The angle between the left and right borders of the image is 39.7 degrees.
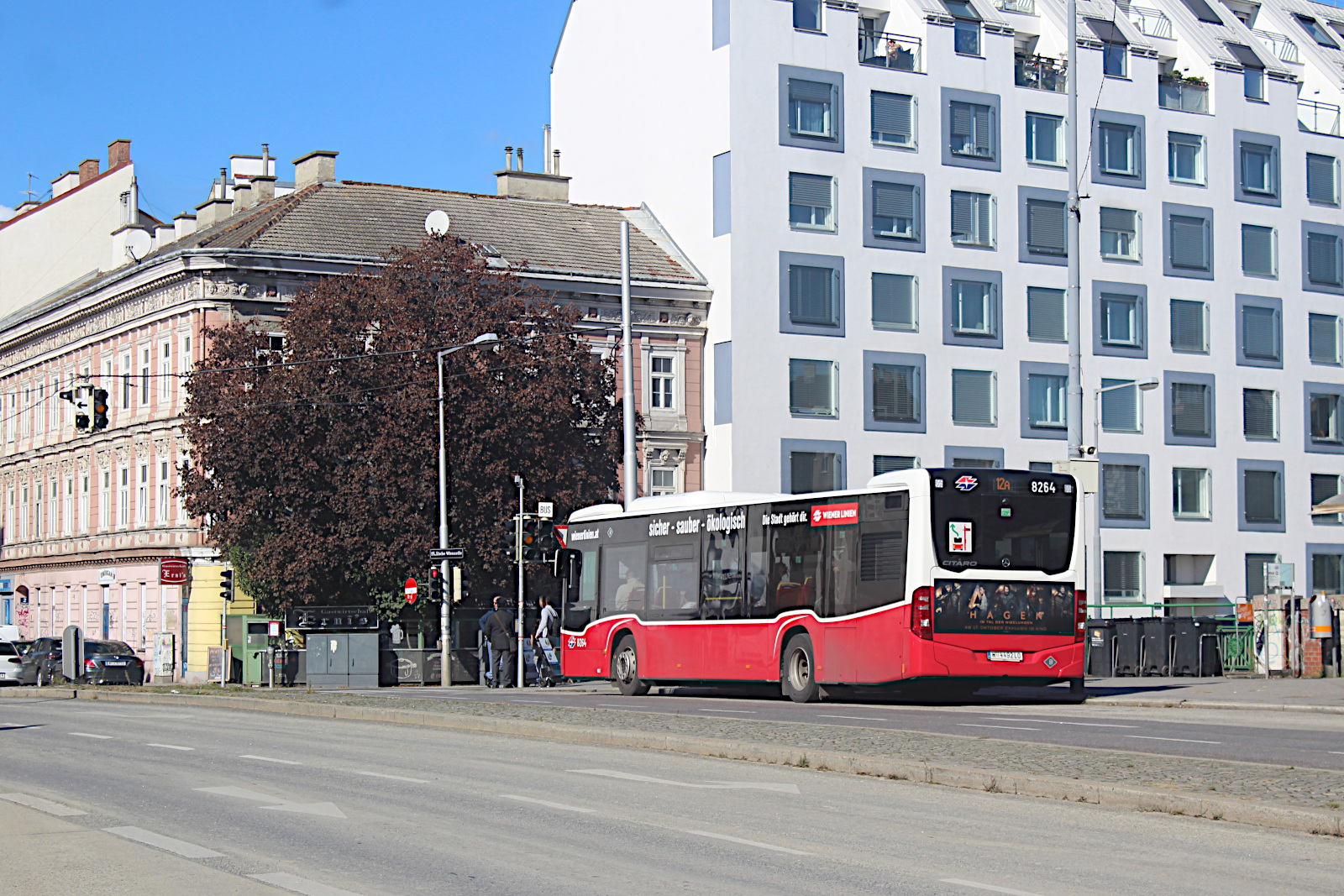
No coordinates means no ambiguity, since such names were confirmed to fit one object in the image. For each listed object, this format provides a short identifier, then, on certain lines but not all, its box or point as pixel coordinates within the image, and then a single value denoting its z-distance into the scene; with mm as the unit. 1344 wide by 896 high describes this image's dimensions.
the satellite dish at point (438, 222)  58625
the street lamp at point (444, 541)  41688
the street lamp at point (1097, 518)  42594
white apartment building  59750
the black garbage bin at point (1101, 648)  35625
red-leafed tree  45594
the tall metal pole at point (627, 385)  40594
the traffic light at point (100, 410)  37625
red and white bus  26250
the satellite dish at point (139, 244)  67000
